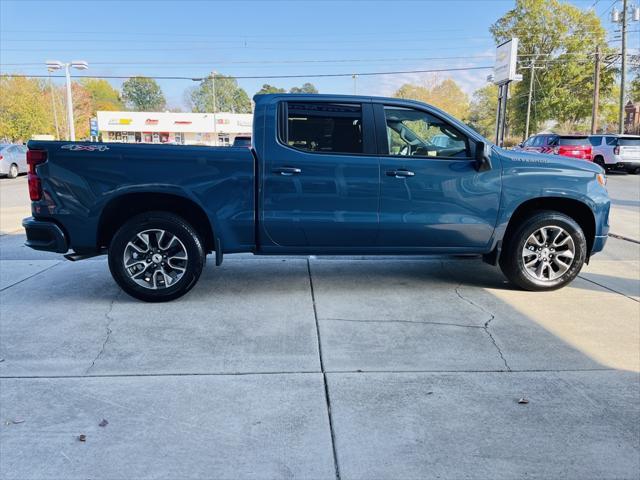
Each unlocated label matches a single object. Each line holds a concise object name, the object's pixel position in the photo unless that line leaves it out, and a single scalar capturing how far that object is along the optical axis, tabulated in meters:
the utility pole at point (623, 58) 32.75
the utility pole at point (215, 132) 62.31
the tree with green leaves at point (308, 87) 117.91
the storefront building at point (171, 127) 67.00
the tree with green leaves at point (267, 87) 102.13
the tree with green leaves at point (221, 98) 120.06
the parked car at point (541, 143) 22.87
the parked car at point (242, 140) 13.57
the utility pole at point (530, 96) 44.33
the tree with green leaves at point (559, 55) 46.30
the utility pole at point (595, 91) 36.38
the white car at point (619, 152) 22.84
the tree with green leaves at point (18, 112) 52.08
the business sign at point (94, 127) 41.40
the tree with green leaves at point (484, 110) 83.72
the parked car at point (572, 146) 22.14
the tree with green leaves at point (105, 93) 118.44
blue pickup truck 4.82
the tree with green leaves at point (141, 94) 148.25
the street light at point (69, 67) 32.06
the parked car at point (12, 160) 21.69
